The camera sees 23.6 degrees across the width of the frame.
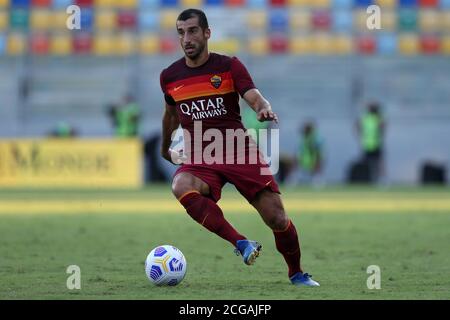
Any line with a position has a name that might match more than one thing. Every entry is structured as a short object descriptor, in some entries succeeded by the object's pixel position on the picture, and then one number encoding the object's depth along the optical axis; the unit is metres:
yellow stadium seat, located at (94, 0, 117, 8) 29.06
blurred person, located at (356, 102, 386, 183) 27.22
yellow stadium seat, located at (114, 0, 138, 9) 29.14
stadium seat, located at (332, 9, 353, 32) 29.34
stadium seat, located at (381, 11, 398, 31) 29.05
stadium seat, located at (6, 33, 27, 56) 29.08
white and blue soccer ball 8.78
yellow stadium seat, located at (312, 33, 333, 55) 29.69
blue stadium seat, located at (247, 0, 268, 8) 29.23
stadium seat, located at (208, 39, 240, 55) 28.72
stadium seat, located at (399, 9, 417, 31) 29.29
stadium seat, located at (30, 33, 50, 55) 29.27
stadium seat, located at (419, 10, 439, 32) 29.42
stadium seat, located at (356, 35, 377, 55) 29.45
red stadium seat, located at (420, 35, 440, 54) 29.64
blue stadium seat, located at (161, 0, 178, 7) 29.03
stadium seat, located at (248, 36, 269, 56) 29.45
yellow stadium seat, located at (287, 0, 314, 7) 29.41
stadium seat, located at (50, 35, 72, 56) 29.20
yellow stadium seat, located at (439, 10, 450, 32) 29.44
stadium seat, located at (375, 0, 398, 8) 28.91
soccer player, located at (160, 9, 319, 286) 8.86
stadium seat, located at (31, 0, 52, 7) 28.83
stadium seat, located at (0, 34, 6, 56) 29.00
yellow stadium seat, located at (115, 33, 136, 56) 29.42
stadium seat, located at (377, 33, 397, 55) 29.48
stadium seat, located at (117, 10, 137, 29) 29.09
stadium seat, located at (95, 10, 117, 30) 29.09
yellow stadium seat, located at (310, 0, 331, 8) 29.45
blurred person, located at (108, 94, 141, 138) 27.70
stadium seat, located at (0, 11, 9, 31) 28.70
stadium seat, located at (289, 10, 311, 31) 29.38
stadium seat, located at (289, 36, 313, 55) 29.70
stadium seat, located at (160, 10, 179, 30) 29.00
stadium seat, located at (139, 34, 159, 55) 29.22
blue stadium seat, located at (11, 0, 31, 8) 28.83
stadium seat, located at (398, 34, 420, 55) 29.55
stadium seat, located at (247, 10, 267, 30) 29.28
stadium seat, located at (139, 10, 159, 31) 29.09
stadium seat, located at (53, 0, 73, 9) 28.86
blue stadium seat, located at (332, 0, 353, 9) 29.31
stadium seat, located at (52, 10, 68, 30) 28.94
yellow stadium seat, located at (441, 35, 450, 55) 29.65
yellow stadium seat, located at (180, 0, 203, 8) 28.67
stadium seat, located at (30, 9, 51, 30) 29.08
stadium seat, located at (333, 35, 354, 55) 29.55
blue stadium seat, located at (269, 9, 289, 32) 29.33
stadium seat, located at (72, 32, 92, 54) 29.30
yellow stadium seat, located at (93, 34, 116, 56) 29.34
